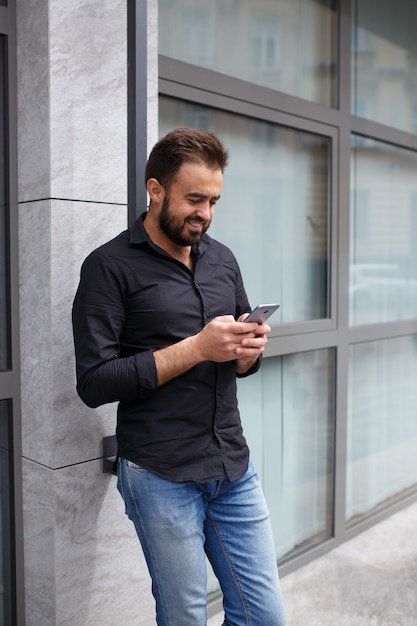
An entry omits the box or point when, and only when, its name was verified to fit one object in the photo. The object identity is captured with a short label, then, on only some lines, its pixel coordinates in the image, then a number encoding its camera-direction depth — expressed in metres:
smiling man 1.86
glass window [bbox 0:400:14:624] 2.46
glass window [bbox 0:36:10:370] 2.37
